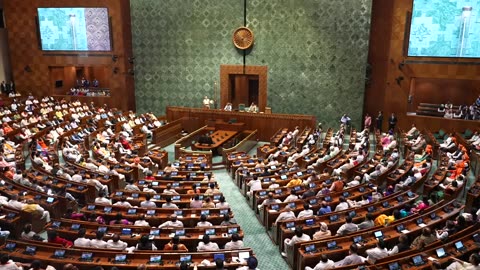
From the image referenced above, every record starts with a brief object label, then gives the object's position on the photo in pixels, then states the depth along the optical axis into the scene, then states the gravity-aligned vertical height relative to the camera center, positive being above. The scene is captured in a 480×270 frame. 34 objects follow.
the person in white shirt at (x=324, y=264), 7.33 -3.84
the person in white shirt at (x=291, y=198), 10.52 -3.76
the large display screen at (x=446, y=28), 19.42 +1.49
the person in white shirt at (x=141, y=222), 8.98 -3.80
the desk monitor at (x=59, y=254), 7.43 -3.74
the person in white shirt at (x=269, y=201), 10.51 -3.83
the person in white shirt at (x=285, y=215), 9.50 -3.81
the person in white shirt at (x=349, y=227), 8.74 -3.74
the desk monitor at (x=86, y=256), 7.42 -3.78
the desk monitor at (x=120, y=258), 7.34 -3.77
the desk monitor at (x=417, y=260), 7.18 -3.67
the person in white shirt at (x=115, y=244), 7.93 -3.78
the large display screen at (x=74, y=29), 24.75 +1.54
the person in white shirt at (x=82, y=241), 7.98 -3.76
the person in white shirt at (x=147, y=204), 10.09 -3.78
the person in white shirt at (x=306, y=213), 9.62 -3.78
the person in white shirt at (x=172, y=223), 9.08 -3.85
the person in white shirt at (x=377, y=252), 7.61 -3.74
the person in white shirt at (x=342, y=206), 9.95 -3.73
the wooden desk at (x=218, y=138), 17.39 -3.92
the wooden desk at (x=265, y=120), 20.67 -3.38
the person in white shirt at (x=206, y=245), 8.04 -3.85
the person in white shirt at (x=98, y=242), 7.95 -3.76
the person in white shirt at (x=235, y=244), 8.23 -3.91
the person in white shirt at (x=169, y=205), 10.13 -3.82
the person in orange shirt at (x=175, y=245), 8.05 -3.86
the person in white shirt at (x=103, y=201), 10.17 -3.77
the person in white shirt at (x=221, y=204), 10.27 -3.89
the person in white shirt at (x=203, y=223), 9.11 -3.86
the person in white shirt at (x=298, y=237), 8.43 -3.85
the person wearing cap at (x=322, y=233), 8.60 -3.82
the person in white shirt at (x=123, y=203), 10.04 -3.79
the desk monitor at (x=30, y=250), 7.51 -3.73
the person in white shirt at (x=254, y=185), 11.77 -3.84
